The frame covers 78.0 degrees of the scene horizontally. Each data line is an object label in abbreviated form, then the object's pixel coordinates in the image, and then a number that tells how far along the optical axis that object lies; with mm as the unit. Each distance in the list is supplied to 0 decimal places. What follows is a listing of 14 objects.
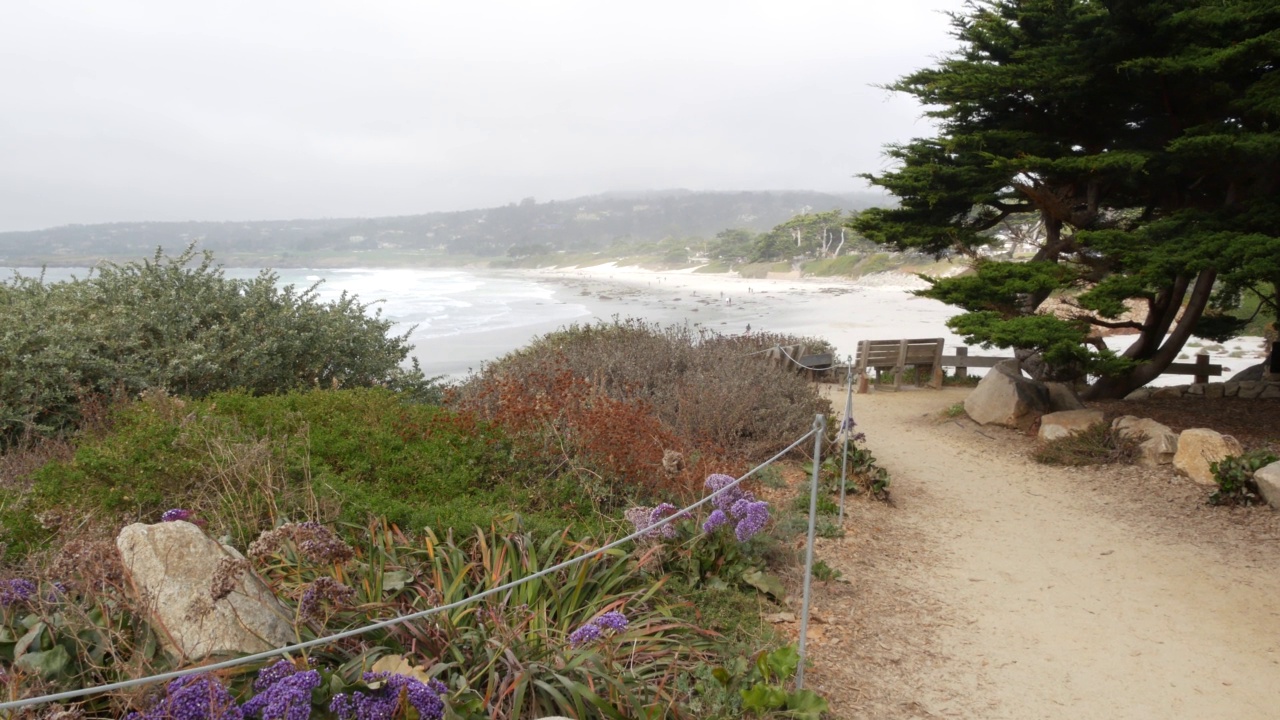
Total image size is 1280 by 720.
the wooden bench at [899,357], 13695
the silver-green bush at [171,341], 6961
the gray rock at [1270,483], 6281
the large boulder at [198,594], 2541
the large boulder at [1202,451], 7035
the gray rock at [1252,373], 11484
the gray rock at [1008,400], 9789
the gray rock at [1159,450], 7625
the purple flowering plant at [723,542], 4191
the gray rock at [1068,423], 8656
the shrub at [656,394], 5758
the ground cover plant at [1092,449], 7898
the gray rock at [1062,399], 10077
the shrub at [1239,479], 6480
